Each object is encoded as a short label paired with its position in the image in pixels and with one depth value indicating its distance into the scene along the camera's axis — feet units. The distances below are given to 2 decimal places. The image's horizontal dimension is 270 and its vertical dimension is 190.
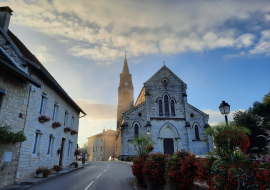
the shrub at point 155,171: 23.48
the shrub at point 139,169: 29.09
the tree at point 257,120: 95.22
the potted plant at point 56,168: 41.78
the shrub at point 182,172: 19.35
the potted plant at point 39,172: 33.83
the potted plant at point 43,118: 35.61
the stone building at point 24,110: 26.27
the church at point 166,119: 86.64
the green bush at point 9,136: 24.38
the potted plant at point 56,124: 42.84
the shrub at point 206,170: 16.33
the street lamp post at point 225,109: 26.43
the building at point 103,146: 165.68
